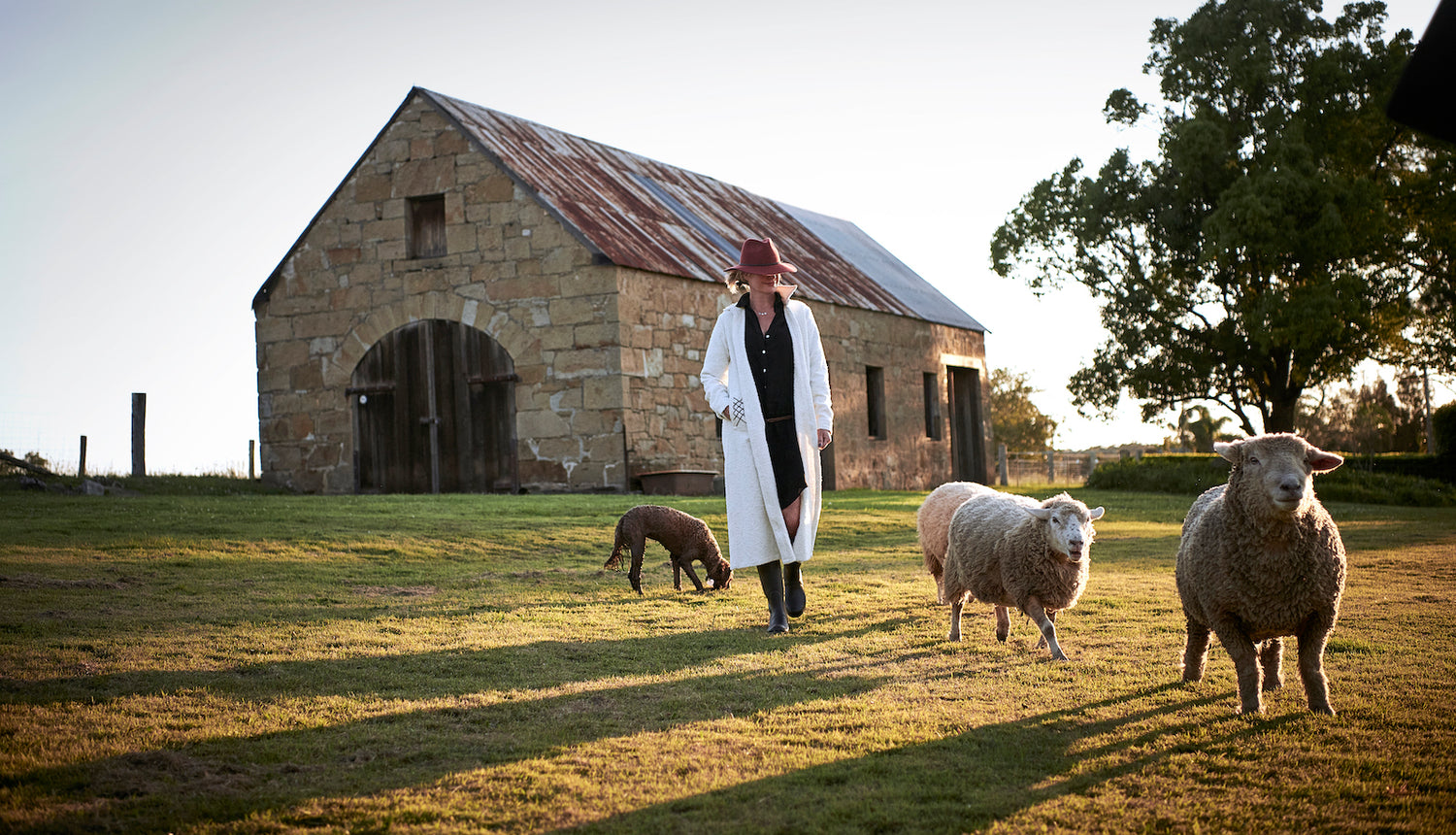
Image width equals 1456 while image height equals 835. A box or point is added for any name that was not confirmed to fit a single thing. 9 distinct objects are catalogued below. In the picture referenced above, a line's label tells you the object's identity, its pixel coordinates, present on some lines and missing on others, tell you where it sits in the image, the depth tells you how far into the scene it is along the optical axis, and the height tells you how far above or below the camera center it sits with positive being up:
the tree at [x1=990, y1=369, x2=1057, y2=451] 54.97 +1.87
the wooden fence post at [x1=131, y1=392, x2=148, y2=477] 19.88 +1.00
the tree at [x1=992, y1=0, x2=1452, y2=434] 23.91 +4.98
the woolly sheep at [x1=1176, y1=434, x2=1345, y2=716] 4.95 -0.51
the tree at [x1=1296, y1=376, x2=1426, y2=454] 38.50 +0.91
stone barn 17.38 +2.40
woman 7.27 +0.29
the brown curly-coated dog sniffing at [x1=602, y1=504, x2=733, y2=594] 9.26 -0.52
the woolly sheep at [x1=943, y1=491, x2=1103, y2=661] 6.49 -0.59
